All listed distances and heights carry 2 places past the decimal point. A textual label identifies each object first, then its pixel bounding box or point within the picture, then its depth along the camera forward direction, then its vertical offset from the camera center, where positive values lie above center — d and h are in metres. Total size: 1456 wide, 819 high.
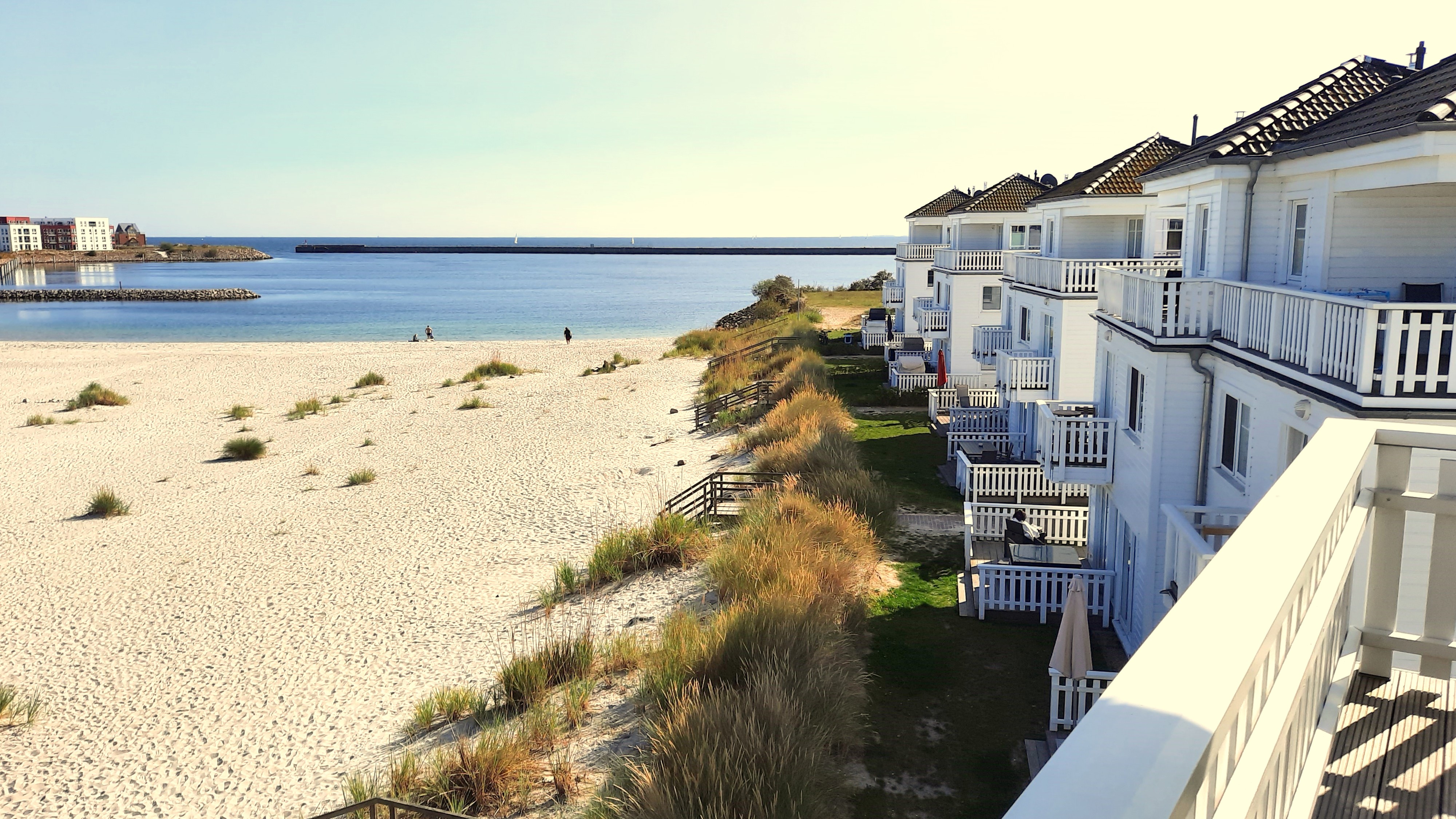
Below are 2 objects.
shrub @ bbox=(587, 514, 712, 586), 16.83 -4.92
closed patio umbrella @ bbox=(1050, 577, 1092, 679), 10.79 -4.14
